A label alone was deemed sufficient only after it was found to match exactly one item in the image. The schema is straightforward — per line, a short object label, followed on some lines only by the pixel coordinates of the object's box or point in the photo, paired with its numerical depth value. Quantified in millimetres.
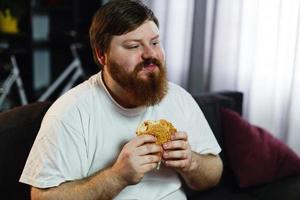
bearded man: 1222
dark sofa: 1429
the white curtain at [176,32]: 2916
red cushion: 1982
